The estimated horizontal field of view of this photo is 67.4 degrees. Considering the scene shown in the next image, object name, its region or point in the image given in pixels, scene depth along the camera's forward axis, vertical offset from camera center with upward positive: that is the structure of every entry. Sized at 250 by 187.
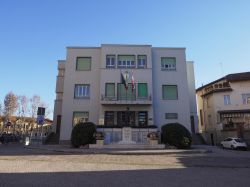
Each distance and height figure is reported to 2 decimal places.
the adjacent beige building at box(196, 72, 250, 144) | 26.53 +2.71
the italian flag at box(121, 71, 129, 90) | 19.85 +4.83
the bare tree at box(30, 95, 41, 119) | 42.06 +4.68
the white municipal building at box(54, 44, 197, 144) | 21.44 +4.32
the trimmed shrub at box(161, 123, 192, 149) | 14.98 -0.95
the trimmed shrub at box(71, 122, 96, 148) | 16.04 -0.94
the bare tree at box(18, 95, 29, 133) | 43.01 +4.71
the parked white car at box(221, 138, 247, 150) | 19.77 -2.01
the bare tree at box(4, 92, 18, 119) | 44.63 +4.65
